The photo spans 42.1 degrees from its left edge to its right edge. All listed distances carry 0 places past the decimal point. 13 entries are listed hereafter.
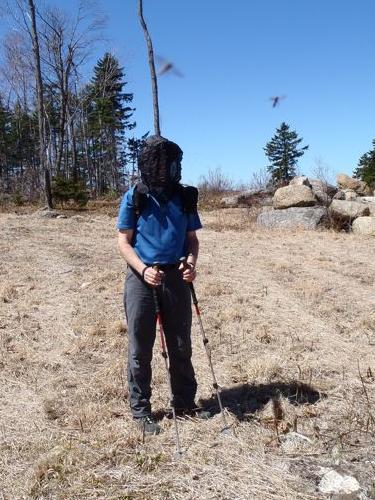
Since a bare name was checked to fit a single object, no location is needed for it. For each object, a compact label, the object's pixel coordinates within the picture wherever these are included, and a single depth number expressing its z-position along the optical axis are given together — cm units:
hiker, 324
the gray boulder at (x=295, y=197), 1546
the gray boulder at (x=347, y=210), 1440
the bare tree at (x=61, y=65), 2472
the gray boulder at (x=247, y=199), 1959
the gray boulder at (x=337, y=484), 267
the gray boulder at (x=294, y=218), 1438
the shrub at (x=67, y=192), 1856
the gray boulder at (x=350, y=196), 1758
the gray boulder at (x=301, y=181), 1662
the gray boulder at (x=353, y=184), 2386
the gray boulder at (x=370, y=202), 1494
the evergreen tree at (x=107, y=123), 3128
